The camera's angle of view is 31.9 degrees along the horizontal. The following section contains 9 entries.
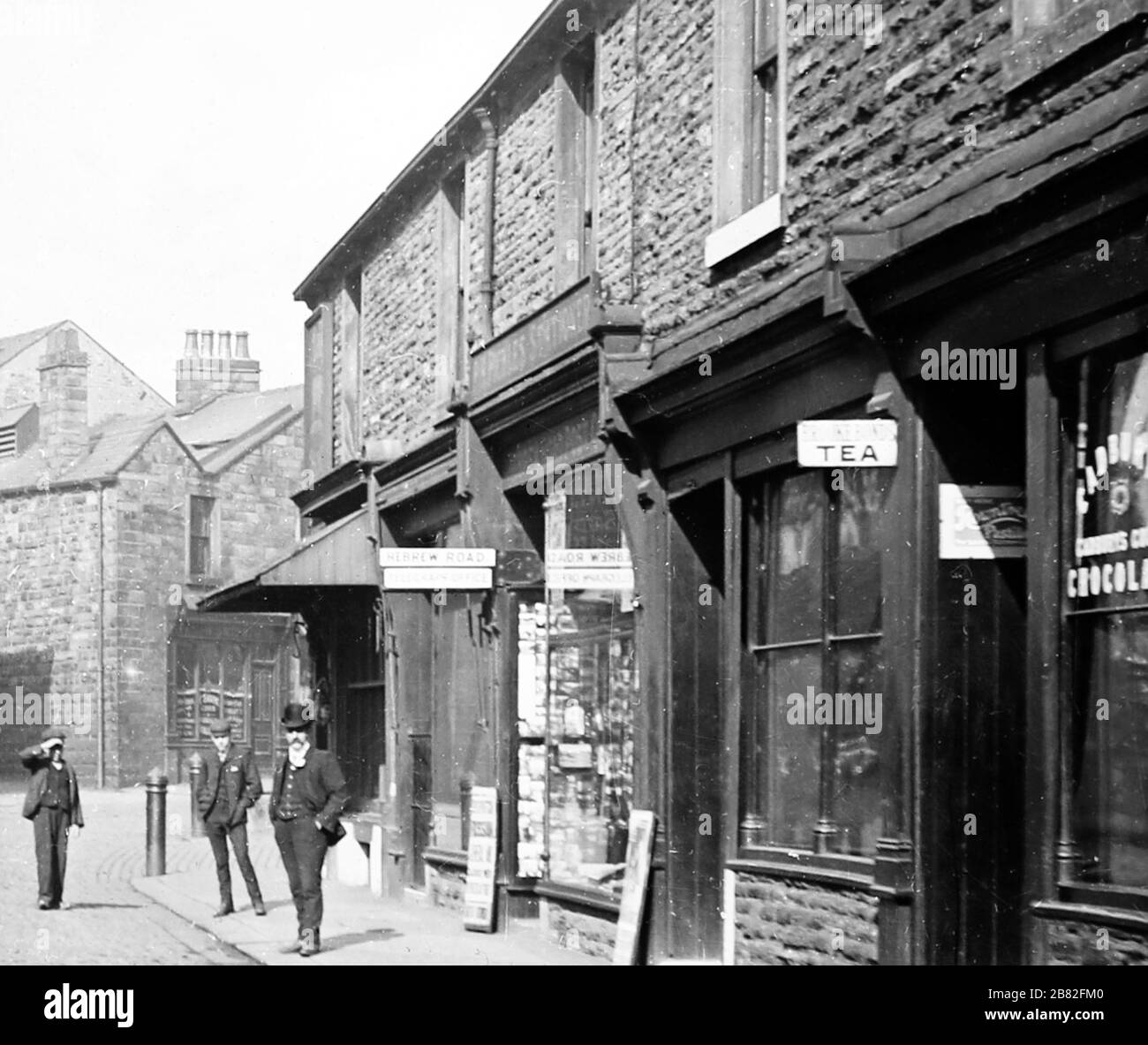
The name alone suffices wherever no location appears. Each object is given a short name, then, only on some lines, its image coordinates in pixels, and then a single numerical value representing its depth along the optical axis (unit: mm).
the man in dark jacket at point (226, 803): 17453
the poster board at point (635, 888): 12641
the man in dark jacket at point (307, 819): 14242
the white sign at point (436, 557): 15078
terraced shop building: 8344
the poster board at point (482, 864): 15938
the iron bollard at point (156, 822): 21828
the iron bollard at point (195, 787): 26366
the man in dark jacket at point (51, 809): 18016
